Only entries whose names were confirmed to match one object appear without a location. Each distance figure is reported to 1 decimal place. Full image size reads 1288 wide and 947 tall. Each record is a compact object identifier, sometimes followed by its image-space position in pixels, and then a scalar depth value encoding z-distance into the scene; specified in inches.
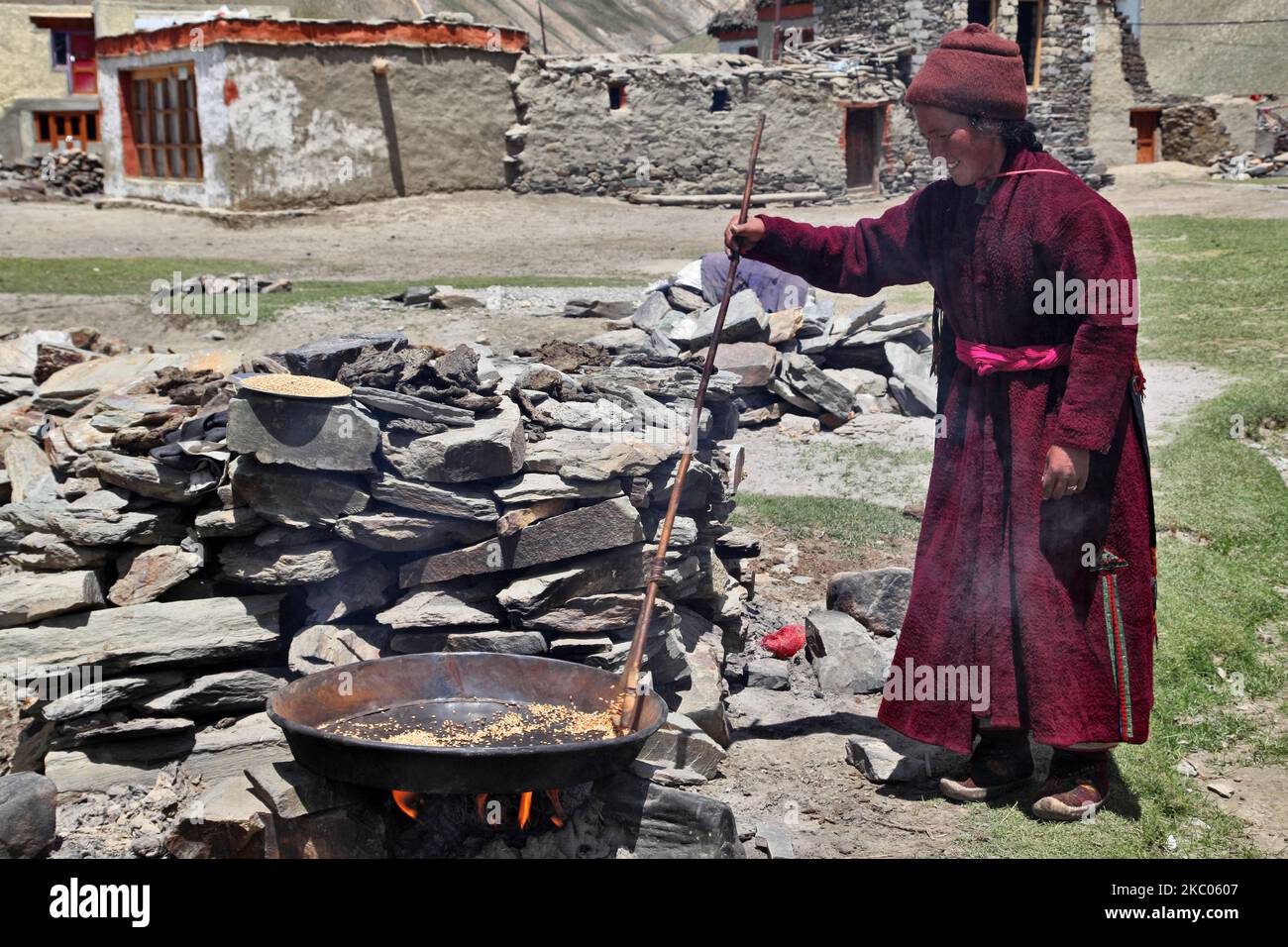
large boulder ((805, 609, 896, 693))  198.4
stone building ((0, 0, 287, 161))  1257.4
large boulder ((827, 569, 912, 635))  214.1
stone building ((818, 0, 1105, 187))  1002.7
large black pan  126.4
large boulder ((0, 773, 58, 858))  141.6
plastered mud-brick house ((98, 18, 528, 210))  725.9
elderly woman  144.3
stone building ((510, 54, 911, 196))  842.2
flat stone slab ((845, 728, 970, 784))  164.2
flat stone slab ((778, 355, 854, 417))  367.9
